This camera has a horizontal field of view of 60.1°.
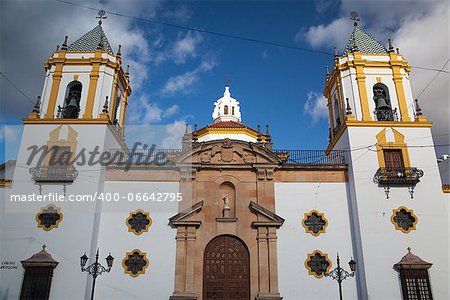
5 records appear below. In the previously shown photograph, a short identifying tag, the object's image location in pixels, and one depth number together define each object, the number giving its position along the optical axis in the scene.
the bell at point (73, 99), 19.38
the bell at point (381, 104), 19.28
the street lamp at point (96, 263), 13.62
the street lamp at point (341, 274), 15.90
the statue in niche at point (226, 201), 18.01
